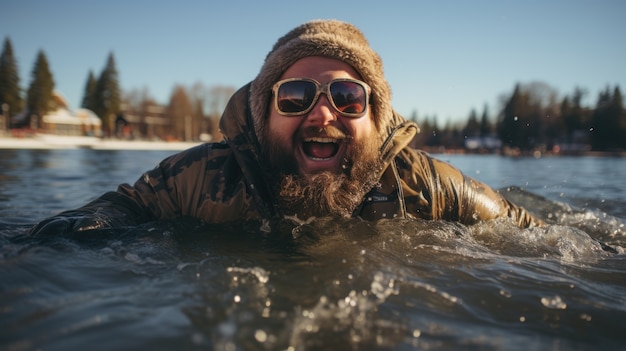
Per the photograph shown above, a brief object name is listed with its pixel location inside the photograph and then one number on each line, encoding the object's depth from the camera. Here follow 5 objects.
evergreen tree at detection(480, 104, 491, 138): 55.47
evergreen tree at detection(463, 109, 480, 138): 61.29
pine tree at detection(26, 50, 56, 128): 44.03
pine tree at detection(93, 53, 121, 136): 51.50
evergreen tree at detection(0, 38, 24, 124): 41.00
